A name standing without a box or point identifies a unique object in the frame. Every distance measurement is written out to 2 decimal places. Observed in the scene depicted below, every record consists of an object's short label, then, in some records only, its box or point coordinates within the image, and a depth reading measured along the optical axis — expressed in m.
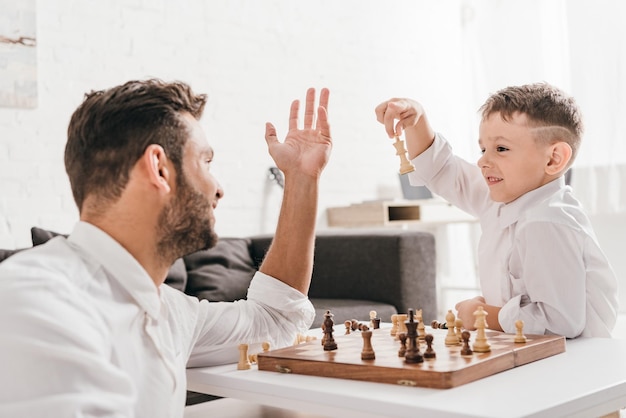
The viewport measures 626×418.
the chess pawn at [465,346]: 1.27
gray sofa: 3.51
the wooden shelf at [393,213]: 4.70
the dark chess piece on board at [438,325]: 1.72
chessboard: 1.15
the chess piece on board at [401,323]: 1.62
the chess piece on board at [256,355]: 1.45
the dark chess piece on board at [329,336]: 1.42
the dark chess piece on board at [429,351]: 1.25
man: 0.95
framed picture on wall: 3.57
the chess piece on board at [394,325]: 1.60
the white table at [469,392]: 1.02
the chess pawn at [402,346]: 1.29
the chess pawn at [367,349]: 1.28
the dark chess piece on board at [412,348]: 1.21
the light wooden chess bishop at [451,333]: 1.41
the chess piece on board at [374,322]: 1.73
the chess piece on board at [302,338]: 1.61
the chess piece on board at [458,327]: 1.42
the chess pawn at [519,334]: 1.38
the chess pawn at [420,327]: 1.50
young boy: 1.63
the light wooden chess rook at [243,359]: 1.42
